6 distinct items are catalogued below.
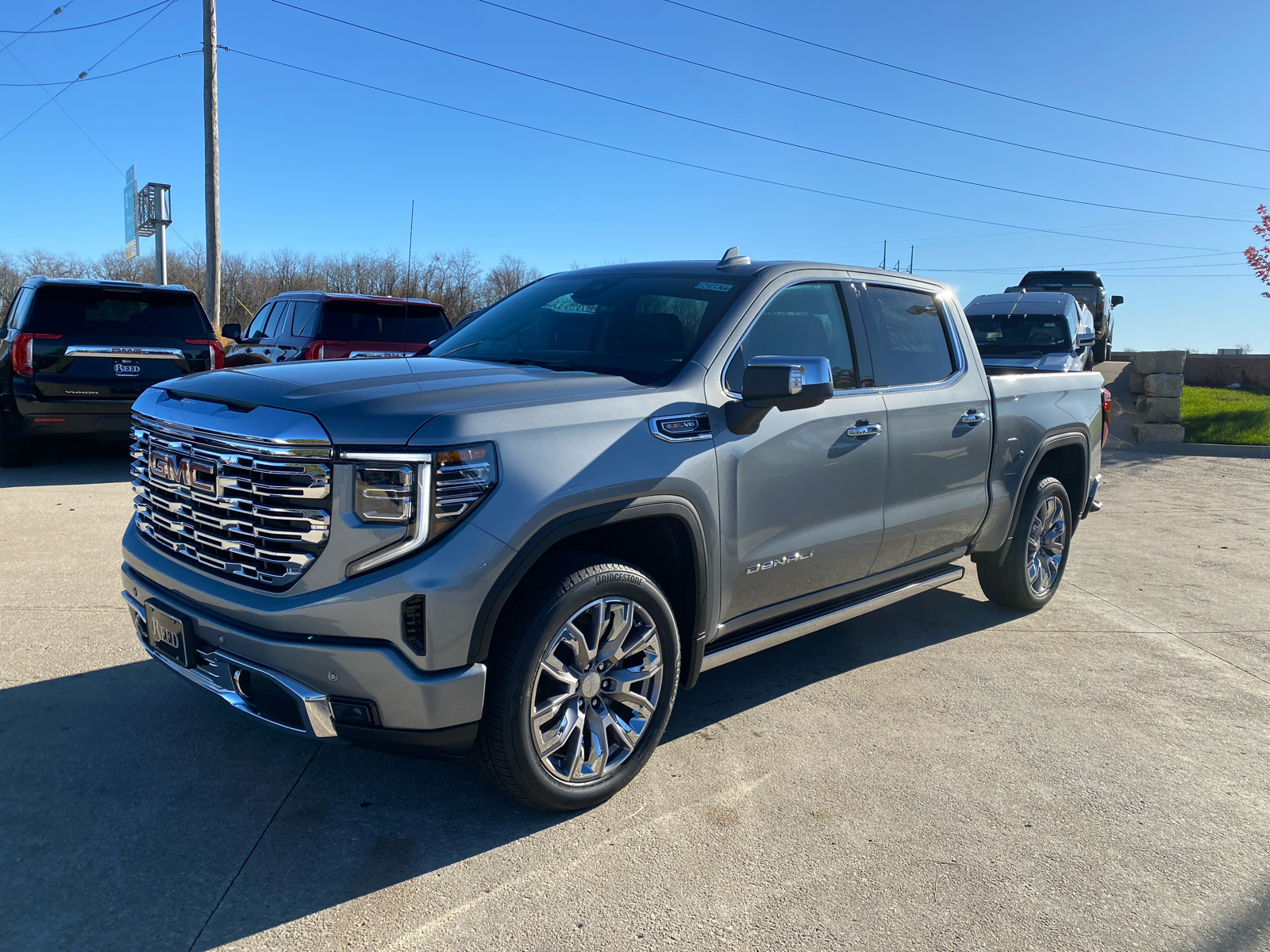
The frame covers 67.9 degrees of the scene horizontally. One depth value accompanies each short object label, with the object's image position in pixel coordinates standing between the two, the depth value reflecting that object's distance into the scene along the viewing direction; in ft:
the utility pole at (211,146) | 56.54
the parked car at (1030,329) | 45.34
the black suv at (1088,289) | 68.08
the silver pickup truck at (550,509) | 9.22
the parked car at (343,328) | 33.78
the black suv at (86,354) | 28.99
